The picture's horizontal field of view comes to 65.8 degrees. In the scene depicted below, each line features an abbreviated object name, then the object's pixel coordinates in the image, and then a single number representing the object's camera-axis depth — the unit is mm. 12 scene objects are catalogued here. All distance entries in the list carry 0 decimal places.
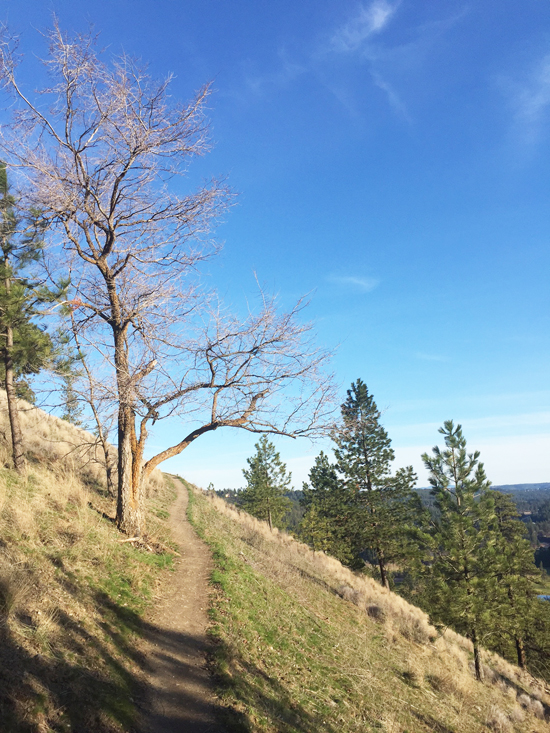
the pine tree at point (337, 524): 28567
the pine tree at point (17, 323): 11938
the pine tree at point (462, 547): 14844
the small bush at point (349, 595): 15742
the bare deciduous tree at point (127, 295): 9875
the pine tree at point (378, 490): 27781
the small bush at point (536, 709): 13495
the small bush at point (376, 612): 14830
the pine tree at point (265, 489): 39312
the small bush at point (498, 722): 9438
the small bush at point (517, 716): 11048
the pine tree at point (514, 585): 16250
